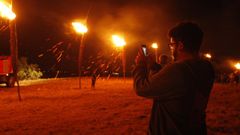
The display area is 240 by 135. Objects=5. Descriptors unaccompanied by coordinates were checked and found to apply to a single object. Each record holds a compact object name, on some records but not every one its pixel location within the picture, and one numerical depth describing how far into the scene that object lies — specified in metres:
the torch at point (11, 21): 8.83
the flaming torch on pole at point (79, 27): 13.14
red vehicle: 14.92
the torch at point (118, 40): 16.14
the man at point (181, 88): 1.51
